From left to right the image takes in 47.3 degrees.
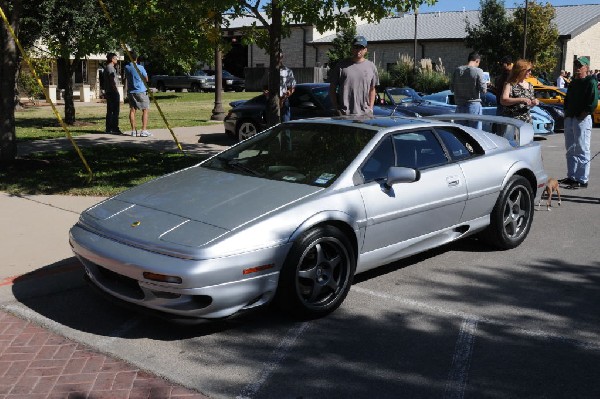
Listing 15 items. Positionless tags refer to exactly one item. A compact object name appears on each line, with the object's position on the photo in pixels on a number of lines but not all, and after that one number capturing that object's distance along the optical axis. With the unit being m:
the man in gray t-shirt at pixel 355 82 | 8.59
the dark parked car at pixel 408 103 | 13.98
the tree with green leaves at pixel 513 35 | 36.00
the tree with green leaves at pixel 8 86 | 10.07
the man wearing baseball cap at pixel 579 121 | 9.29
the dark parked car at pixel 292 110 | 13.16
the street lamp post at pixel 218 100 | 20.05
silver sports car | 4.29
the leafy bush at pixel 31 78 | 23.98
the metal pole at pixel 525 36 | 31.79
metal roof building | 41.28
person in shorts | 14.27
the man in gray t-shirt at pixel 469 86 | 10.68
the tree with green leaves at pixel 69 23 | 17.47
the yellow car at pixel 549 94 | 19.83
